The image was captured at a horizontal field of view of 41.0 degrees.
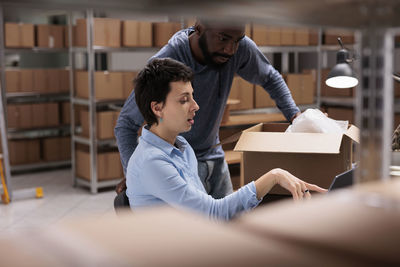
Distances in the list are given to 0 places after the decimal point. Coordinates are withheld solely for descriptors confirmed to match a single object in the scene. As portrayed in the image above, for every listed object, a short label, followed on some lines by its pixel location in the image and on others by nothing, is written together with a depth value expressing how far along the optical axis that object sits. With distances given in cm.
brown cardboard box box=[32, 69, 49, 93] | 636
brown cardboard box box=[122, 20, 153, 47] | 536
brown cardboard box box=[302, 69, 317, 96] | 612
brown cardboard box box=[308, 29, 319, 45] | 605
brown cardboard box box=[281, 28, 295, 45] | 581
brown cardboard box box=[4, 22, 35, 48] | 607
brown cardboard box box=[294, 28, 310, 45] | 595
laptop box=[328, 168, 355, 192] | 143
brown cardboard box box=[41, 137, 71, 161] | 657
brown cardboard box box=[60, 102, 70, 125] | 668
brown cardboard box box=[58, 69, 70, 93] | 658
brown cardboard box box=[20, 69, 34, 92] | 627
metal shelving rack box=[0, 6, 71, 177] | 631
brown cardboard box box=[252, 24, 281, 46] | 561
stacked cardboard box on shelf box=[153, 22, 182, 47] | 548
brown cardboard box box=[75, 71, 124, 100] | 526
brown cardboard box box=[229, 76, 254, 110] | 542
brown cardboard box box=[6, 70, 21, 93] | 618
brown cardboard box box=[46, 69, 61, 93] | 648
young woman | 166
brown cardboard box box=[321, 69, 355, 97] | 591
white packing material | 191
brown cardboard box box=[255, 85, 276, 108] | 564
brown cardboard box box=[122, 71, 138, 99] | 538
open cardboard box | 182
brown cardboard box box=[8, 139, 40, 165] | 632
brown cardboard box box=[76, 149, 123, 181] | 546
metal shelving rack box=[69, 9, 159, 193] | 517
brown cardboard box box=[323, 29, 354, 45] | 606
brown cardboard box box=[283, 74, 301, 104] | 574
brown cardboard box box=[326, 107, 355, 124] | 577
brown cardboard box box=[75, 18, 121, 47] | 521
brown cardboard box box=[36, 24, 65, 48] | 633
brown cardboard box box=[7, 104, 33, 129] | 626
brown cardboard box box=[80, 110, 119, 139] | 532
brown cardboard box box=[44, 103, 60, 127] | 651
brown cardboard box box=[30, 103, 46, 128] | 639
